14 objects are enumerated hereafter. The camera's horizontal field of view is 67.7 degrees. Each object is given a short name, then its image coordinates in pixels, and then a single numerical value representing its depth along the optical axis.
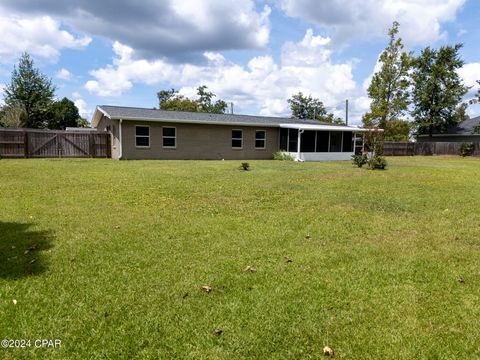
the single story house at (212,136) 20.23
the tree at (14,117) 30.56
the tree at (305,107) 56.81
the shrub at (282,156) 23.16
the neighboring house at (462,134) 36.45
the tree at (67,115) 49.66
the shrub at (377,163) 16.52
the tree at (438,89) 39.22
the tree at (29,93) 33.19
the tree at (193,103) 50.44
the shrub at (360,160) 17.39
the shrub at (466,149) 32.88
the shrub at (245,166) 14.80
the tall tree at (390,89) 37.59
